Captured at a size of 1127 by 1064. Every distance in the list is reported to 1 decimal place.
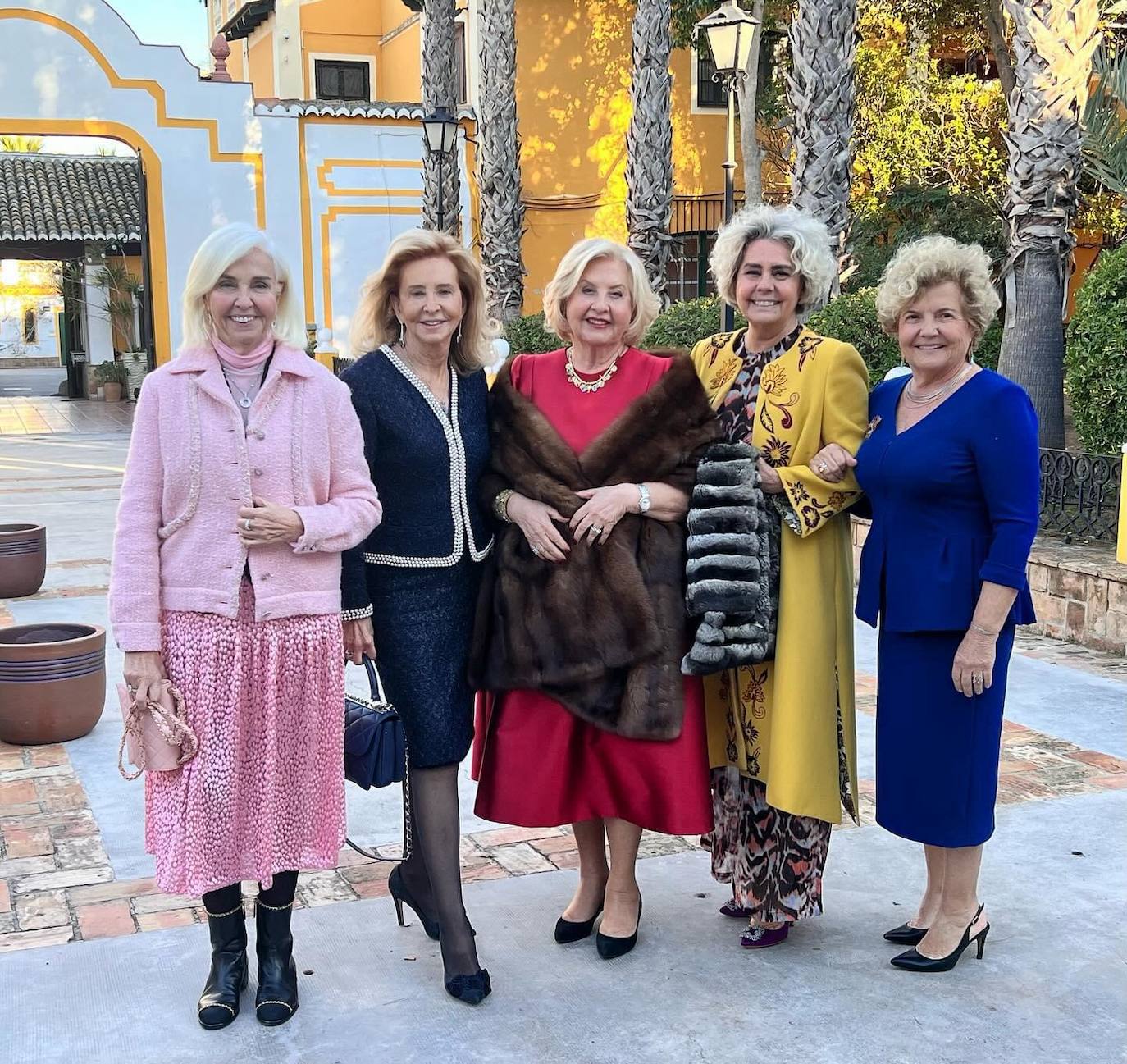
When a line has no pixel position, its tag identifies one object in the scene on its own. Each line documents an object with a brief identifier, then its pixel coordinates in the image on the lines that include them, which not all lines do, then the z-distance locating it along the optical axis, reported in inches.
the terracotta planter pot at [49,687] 205.8
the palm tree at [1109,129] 292.4
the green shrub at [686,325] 451.5
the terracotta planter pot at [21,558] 314.5
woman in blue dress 120.4
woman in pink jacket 113.1
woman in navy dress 125.3
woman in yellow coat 128.6
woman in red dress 126.7
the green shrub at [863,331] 359.3
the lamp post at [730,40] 396.8
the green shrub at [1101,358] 275.9
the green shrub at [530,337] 601.9
